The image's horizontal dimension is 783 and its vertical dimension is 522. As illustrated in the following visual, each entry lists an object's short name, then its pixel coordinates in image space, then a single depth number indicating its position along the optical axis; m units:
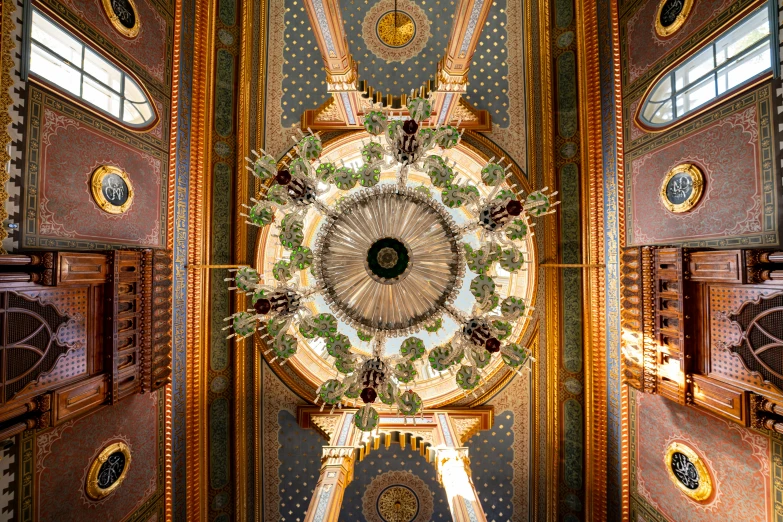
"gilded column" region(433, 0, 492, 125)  5.31
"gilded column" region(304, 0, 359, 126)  5.27
